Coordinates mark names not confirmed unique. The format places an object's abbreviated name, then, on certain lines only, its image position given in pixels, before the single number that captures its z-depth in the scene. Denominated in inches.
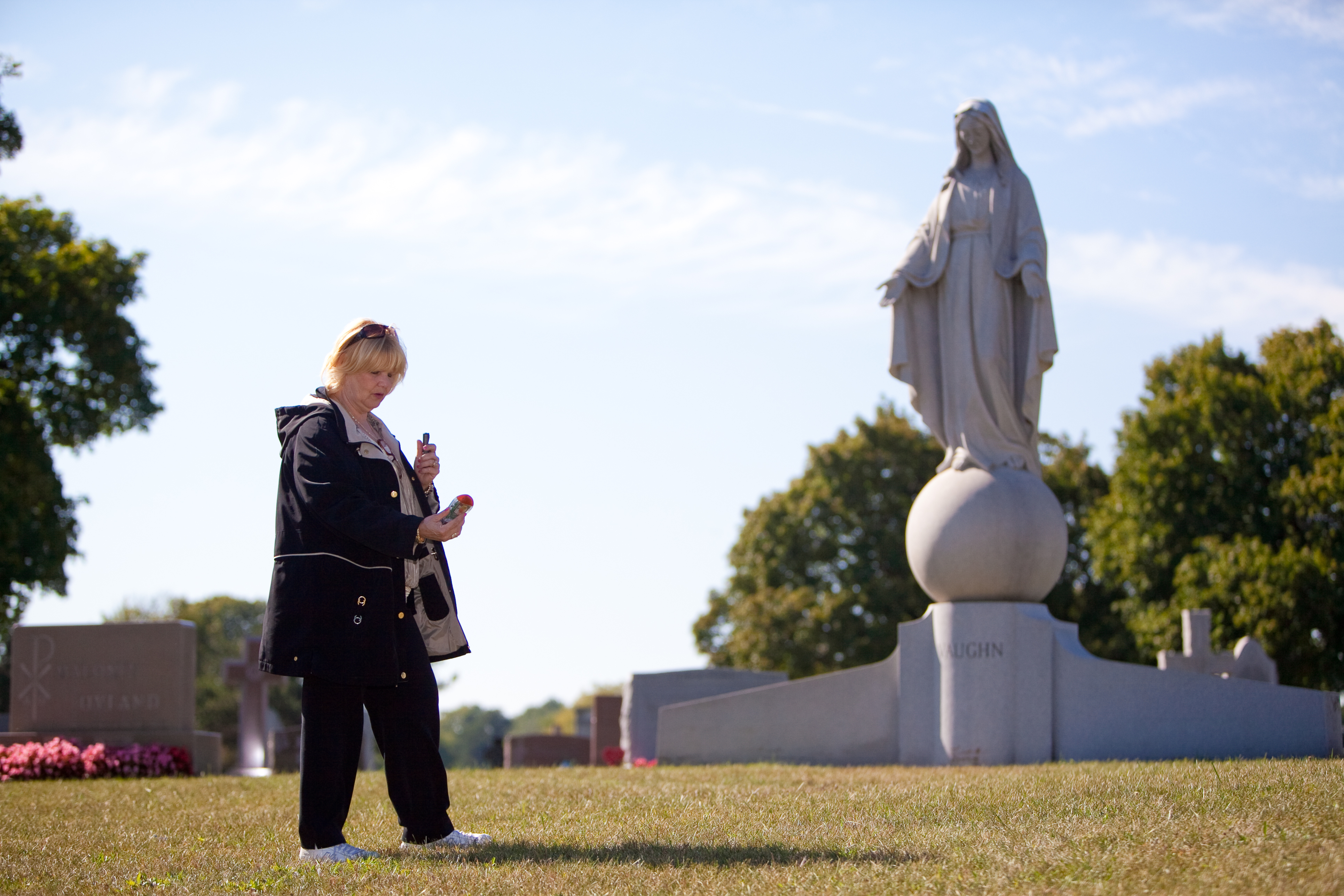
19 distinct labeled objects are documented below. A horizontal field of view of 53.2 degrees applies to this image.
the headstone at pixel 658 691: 653.3
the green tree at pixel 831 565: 1237.7
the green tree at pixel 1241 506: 1029.8
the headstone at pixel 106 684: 513.7
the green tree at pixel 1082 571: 1227.9
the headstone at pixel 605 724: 775.1
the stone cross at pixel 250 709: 963.3
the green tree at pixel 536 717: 5521.7
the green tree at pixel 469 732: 4596.5
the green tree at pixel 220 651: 1962.4
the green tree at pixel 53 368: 861.2
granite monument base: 379.9
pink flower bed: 450.9
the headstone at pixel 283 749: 1061.8
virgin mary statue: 434.3
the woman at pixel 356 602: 200.5
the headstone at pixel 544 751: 1007.0
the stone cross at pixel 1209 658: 618.2
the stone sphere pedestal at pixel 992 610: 400.8
